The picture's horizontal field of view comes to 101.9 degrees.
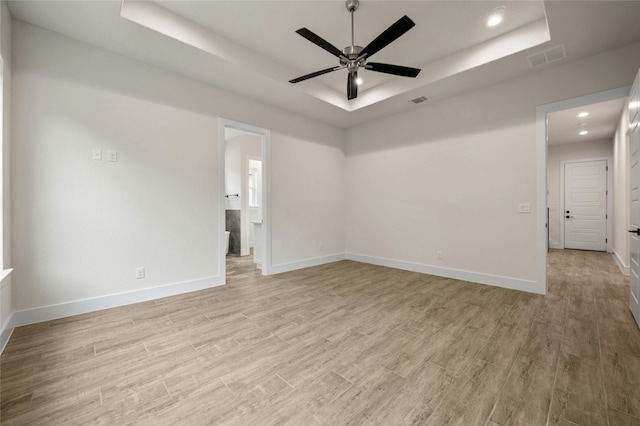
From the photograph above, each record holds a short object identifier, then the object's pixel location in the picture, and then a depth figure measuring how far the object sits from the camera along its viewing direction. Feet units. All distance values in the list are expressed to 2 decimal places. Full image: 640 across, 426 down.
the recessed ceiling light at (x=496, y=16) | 8.73
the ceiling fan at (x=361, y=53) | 7.38
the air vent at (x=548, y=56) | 9.63
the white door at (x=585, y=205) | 21.80
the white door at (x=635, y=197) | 8.09
